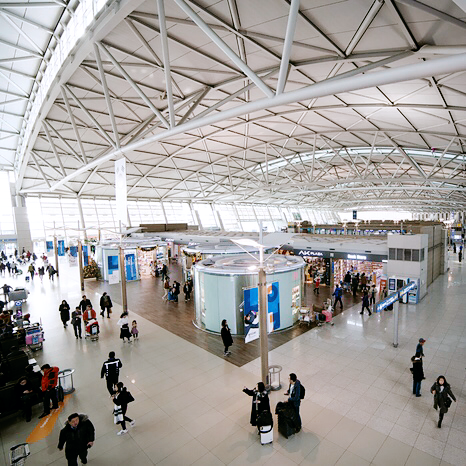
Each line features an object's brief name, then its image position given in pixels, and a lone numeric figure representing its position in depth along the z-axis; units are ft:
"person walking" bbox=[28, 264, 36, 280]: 85.00
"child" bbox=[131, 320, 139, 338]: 38.73
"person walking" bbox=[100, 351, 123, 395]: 25.69
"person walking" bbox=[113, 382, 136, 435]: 20.89
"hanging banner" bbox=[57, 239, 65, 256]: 117.51
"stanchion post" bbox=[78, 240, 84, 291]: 68.24
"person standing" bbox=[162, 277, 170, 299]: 60.73
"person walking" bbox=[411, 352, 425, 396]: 24.43
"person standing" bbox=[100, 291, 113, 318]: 48.96
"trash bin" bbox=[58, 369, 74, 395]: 26.71
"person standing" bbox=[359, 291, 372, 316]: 48.58
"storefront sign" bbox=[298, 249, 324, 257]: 69.69
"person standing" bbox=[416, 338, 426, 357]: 26.44
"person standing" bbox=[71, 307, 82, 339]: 39.70
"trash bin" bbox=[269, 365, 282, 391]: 26.68
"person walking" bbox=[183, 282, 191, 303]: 59.67
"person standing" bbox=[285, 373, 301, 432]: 20.54
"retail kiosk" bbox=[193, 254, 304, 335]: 40.60
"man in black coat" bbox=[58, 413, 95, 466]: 16.65
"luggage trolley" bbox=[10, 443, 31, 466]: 17.12
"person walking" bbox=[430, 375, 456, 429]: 20.89
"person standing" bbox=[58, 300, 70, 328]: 44.42
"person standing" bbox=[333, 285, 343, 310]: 52.26
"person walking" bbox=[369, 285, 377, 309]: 52.01
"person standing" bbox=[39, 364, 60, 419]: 23.86
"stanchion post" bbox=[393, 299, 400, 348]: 35.35
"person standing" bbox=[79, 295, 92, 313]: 43.75
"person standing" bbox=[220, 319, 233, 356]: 33.68
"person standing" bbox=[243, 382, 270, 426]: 20.01
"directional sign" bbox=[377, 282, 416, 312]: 33.74
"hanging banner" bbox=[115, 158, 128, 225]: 50.05
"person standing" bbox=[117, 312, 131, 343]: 37.24
